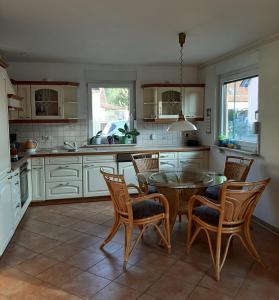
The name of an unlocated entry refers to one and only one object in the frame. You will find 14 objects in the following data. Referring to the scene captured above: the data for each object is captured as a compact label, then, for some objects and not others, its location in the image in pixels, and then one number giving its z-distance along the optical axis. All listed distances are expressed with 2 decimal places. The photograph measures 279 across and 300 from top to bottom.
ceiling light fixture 3.17
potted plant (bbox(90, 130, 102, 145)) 5.33
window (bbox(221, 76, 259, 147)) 4.13
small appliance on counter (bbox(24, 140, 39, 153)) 4.76
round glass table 3.03
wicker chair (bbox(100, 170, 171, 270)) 2.77
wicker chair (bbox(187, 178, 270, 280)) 2.48
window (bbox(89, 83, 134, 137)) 5.37
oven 3.95
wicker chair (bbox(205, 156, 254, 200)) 3.51
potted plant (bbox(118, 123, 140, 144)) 5.36
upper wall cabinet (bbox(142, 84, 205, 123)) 5.27
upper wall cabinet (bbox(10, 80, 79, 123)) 4.76
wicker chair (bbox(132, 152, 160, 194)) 4.06
